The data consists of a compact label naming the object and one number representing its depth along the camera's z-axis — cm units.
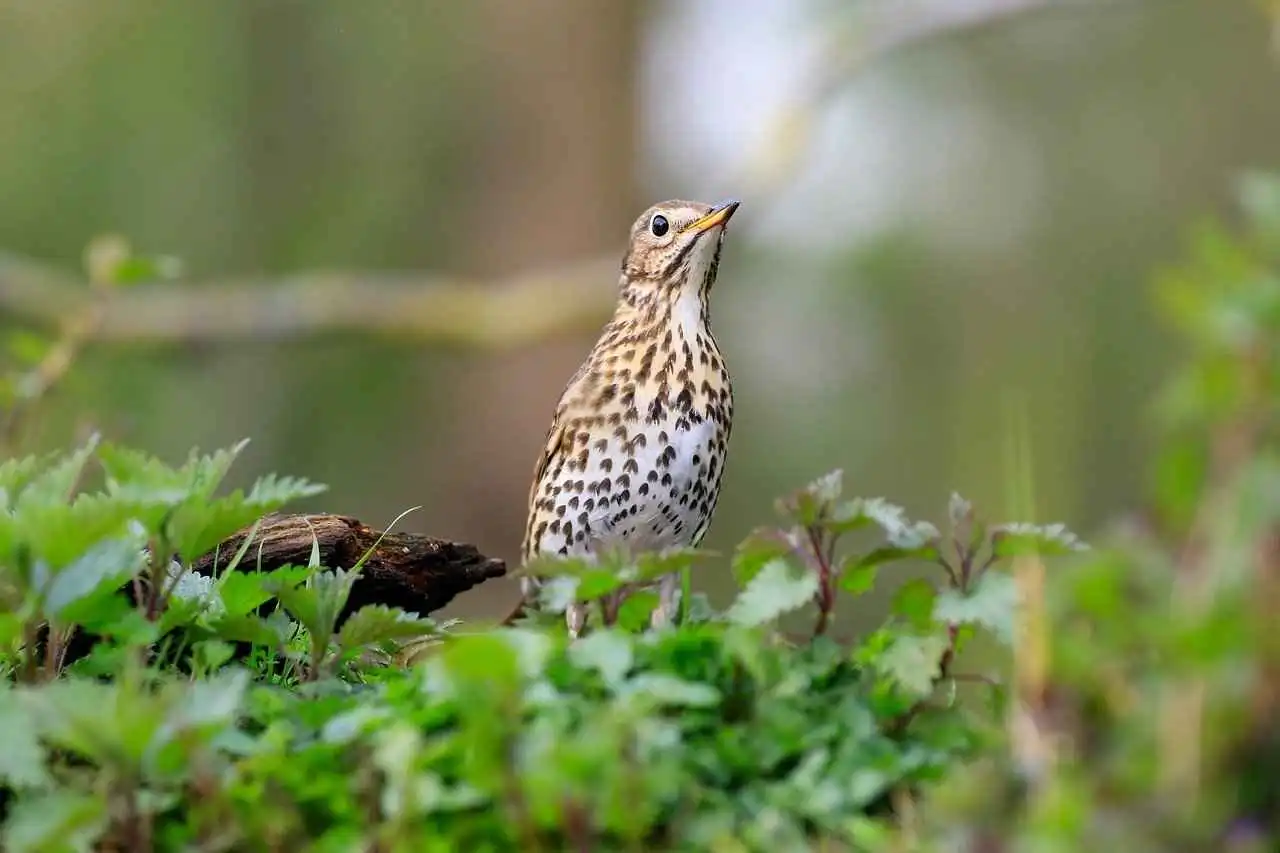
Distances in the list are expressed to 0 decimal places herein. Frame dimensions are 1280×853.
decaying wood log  739
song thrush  925
